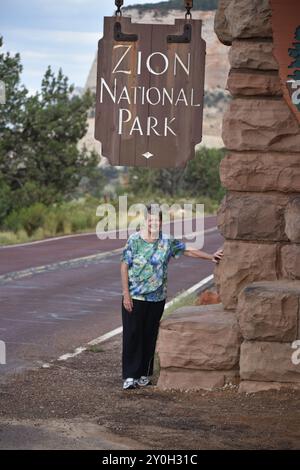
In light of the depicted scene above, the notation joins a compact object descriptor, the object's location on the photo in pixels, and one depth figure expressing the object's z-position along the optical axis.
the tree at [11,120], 42.78
